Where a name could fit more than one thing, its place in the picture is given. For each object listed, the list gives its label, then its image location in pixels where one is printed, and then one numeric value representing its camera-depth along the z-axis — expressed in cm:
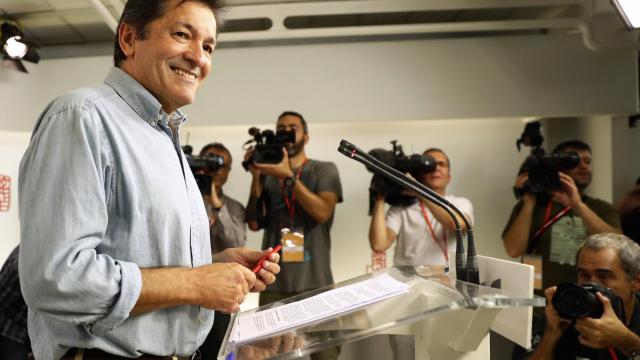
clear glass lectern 68
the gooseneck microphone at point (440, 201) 100
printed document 80
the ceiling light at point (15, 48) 328
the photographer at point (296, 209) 268
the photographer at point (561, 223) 244
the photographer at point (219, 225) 267
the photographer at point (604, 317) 135
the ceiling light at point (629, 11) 216
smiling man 76
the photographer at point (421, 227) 263
